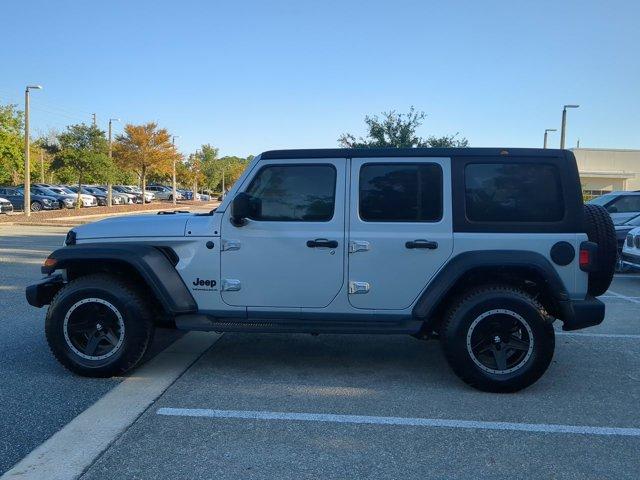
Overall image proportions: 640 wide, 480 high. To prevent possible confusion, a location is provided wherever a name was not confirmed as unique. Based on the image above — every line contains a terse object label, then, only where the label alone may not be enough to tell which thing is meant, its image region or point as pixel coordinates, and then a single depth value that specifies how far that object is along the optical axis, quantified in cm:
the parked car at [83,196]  4058
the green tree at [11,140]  3212
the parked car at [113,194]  4788
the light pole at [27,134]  2617
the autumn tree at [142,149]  4625
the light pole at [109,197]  3927
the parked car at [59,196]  3800
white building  4872
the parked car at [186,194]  7179
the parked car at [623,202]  1424
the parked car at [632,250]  1015
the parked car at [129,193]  5211
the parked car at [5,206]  3011
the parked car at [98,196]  4545
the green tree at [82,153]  3378
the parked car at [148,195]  5523
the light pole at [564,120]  2575
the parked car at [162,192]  6288
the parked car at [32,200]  3512
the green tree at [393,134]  2072
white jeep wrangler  461
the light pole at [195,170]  6218
